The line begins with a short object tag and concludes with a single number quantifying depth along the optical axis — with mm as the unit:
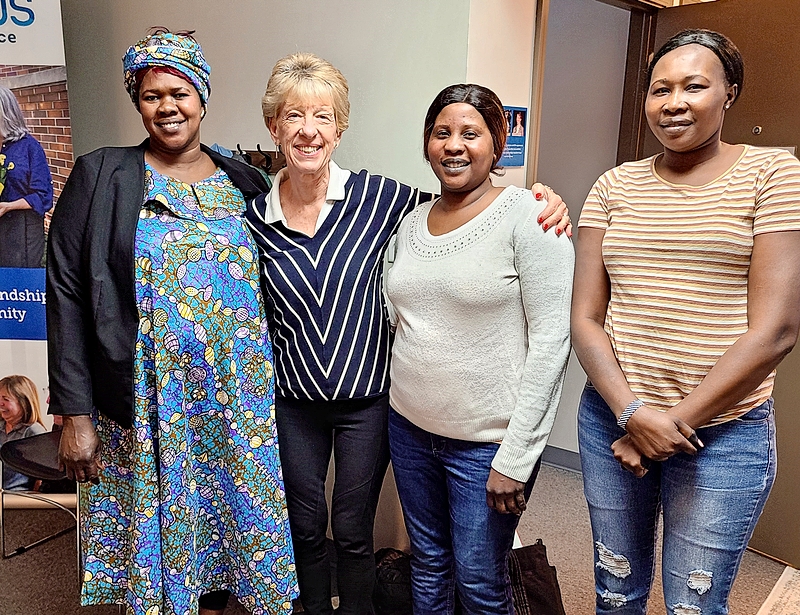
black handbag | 1884
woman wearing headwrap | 1587
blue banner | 2707
